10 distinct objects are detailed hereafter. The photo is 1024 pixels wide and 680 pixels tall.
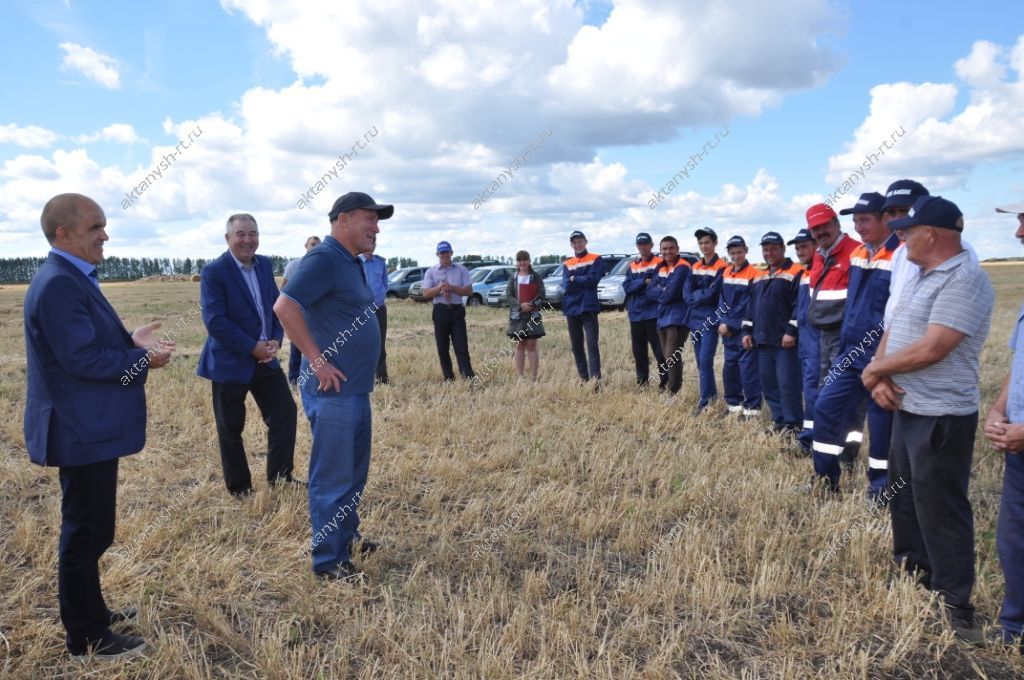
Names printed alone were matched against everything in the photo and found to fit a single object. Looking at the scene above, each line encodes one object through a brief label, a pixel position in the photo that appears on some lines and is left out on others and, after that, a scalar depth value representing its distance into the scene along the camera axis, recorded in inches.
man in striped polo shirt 122.5
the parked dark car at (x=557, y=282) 820.6
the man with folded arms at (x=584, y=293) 336.5
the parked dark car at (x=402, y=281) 1092.5
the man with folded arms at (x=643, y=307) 329.3
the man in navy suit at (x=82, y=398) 109.7
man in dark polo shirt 139.4
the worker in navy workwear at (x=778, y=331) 252.4
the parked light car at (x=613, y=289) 789.9
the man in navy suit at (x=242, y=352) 183.5
